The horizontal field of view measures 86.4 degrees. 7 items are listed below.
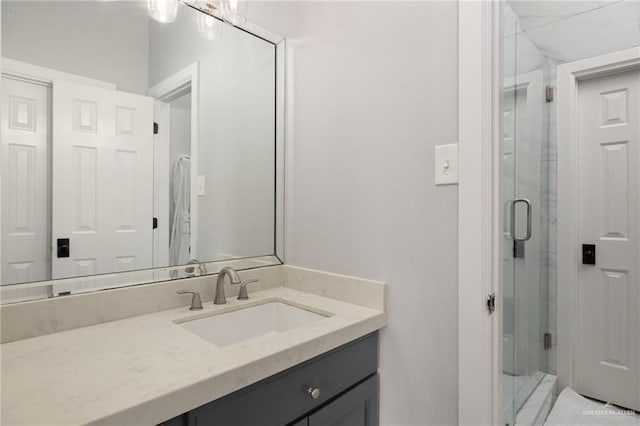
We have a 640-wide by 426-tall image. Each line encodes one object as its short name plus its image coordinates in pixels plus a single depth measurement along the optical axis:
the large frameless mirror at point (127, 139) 0.93
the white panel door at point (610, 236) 1.93
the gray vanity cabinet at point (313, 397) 0.75
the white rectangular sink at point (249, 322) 1.14
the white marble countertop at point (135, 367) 0.60
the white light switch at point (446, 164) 1.02
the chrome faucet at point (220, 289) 1.23
